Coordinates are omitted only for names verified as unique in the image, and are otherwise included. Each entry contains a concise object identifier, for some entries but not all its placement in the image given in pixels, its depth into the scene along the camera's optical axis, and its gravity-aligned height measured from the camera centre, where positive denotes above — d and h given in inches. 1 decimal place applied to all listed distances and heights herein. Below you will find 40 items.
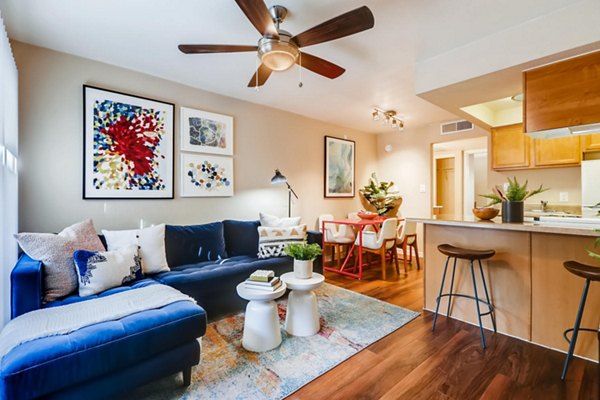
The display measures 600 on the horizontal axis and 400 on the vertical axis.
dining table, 157.4 -19.5
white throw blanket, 54.4 -26.3
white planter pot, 93.4 -23.7
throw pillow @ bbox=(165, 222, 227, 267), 113.6 -19.3
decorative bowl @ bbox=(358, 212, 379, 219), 176.6 -10.8
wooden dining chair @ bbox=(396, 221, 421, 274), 167.3 -24.0
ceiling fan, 61.8 +41.6
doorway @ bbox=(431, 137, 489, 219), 239.6 +20.3
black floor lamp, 146.1 +8.8
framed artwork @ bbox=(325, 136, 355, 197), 195.0 +22.8
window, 68.9 +8.4
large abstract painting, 104.6 +21.3
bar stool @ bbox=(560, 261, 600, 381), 67.5 -21.7
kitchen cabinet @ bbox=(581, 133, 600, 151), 131.1 +26.7
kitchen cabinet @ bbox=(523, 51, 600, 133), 77.0 +30.8
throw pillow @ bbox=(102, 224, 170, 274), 97.9 -16.1
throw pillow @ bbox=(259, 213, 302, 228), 141.6 -11.8
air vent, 179.6 +47.6
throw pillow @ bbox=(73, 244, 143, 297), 79.4 -21.3
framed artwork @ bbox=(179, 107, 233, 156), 128.4 +32.5
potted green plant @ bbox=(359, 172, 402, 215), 201.8 +0.9
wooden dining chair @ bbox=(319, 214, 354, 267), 171.6 -23.5
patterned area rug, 66.4 -45.5
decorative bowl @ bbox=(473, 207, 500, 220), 103.0 -5.2
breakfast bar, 80.9 -26.5
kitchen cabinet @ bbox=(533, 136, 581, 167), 137.1 +23.8
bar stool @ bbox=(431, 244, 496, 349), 88.7 -19.0
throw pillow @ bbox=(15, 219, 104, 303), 76.1 -16.5
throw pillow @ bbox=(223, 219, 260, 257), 133.1 -19.5
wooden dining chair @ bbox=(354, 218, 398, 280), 153.7 -23.3
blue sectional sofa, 48.5 -30.0
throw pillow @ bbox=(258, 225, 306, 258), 125.6 -18.7
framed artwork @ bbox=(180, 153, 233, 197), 128.8 +11.2
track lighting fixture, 165.1 +51.3
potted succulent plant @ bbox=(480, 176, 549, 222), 95.0 -1.7
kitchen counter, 78.4 -8.8
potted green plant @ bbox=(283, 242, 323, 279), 93.4 -20.0
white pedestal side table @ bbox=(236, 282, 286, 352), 81.8 -36.7
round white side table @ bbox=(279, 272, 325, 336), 90.7 -37.0
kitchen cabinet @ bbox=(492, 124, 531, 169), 152.6 +28.6
